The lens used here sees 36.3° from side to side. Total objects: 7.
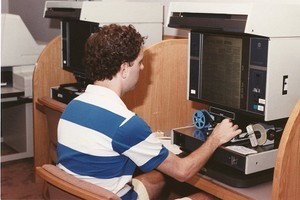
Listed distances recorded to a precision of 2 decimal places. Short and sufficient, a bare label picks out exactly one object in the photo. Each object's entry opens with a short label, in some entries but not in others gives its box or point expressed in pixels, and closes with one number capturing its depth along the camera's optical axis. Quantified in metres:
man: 1.52
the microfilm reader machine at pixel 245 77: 1.57
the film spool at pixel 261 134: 1.67
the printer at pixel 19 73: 3.40
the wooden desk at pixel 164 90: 2.29
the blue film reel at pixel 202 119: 1.85
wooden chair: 1.30
